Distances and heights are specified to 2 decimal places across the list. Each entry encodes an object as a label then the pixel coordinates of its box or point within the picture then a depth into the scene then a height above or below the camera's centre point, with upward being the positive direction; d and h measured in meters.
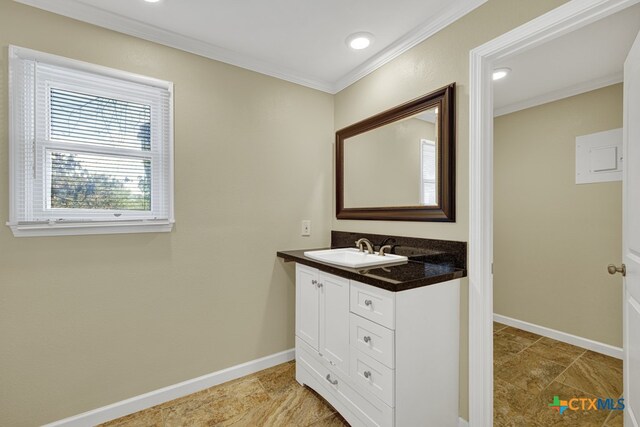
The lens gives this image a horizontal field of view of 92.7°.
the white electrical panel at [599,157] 2.46 +0.48
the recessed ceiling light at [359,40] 1.96 +1.15
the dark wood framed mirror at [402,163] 1.77 +0.36
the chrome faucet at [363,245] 2.11 -0.22
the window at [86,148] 1.57 +0.38
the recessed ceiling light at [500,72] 2.39 +1.13
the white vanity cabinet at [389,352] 1.41 -0.70
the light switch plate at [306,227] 2.57 -0.11
